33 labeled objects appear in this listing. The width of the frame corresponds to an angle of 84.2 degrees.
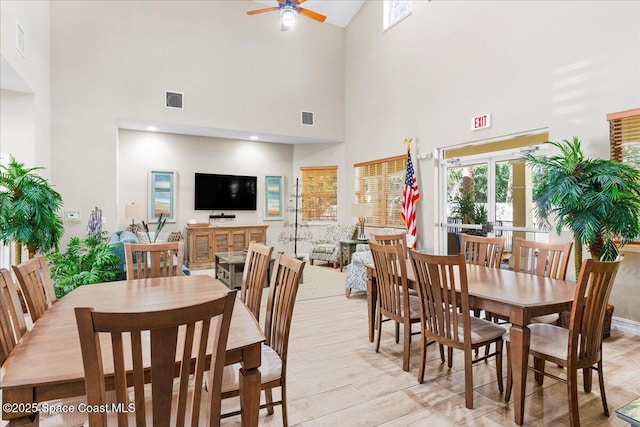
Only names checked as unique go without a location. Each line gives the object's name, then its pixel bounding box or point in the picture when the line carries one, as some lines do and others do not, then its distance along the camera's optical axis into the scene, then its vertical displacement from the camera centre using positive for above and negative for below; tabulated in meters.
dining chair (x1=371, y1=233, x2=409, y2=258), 3.90 -0.31
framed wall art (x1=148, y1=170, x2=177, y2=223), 7.47 +0.32
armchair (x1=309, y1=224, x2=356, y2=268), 7.49 -0.75
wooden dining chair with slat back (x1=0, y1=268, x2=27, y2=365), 1.30 -0.43
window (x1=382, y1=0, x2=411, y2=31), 6.90 +3.98
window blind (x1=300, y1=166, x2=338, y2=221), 8.64 +0.42
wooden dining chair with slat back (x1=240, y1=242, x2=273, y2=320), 2.19 -0.42
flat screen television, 7.92 +0.41
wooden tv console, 7.40 -0.66
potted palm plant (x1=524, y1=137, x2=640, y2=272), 3.17 +0.10
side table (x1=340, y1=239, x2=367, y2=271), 7.15 -0.79
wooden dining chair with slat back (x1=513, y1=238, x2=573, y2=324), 2.77 -0.41
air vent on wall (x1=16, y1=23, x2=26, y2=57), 4.09 +2.03
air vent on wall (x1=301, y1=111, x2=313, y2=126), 7.95 +2.08
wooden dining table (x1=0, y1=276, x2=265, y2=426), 1.10 -0.52
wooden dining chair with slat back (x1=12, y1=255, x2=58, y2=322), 1.66 -0.38
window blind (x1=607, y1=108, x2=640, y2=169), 3.57 +0.76
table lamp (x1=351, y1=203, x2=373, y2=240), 7.15 +0.00
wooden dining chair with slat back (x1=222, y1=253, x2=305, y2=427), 1.76 -0.68
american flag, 6.25 +0.23
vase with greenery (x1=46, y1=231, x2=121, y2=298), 3.69 -0.65
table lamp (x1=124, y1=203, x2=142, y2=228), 6.38 -0.02
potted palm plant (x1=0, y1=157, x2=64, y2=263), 3.76 +0.00
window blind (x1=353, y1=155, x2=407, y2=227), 6.96 +0.47
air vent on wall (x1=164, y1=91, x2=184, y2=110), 6.63 +2.08
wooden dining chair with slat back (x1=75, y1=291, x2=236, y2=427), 0.92 -0.41
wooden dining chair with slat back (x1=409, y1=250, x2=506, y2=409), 2.26 -0.72
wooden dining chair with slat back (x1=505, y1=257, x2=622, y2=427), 1.96 -0.71
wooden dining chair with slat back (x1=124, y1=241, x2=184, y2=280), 2.64 -0.35
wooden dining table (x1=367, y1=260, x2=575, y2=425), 2.06 -0.55
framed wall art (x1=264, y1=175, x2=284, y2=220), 8.69 +0.32
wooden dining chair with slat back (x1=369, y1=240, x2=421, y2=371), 2.74 -0.67
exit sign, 5.13 +1.30
